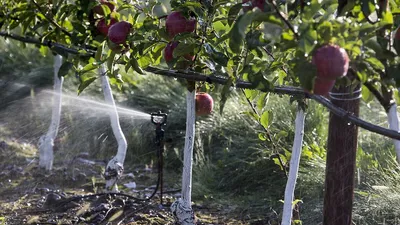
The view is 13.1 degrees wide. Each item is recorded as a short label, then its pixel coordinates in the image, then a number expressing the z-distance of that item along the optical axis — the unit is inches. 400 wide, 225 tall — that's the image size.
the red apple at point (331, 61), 181.3
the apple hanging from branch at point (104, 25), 232.9
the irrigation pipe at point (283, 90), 195.6
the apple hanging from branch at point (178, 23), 209.4
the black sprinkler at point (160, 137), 268.9
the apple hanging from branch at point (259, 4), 188.6
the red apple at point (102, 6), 233.8
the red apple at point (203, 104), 233.9
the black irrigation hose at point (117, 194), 271.2
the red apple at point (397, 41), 188.1
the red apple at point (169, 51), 212.8
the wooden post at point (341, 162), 213.4
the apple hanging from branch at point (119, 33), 214.0
